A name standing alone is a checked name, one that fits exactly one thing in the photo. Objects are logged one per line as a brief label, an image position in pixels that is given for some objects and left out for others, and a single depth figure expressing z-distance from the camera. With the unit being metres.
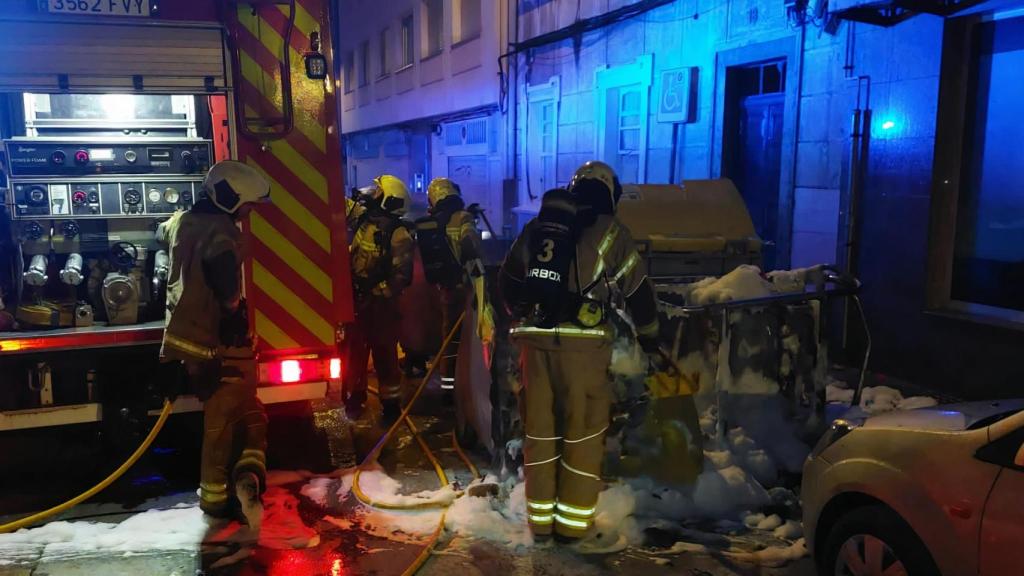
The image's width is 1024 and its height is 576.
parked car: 2.53
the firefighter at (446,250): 6.15
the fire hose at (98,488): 4.08
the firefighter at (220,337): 4.01
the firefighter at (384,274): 5.93
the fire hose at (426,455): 3.85
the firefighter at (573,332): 3.92
